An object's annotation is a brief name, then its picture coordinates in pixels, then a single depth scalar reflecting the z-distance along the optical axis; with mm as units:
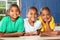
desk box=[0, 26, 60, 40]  1502
